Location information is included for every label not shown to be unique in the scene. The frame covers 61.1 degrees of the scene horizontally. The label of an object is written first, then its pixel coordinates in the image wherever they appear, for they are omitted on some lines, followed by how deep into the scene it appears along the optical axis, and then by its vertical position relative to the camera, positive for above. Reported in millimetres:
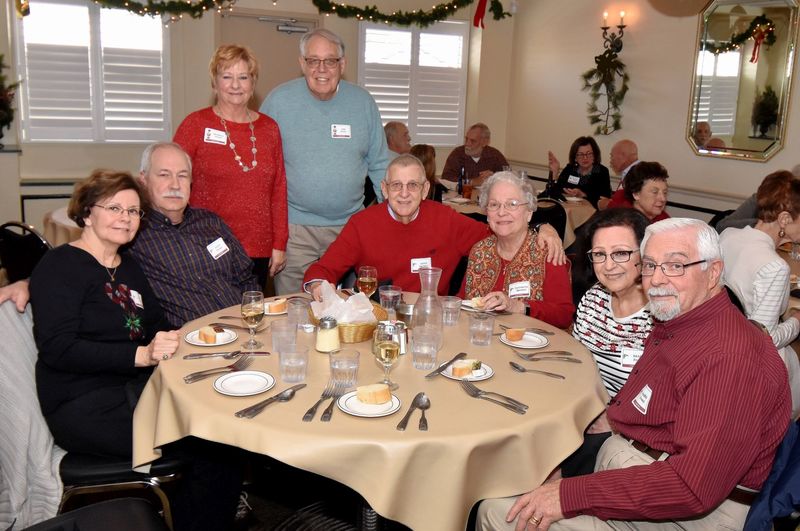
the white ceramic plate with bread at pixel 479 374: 2070 -696
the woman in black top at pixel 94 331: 2232 -668
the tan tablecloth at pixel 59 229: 4570 -665
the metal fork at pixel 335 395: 1794 -714
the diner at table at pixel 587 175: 7297 -266
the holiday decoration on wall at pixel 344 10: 7258 +1549
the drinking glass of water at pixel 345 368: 1976 -651
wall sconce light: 7613 +1260
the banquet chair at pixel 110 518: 1798 -1025
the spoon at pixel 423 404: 1796 -702
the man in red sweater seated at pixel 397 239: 3264 -468
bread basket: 2365 -656
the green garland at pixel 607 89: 7688 +716
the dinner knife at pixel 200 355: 2191 -702
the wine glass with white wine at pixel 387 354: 1994 -616
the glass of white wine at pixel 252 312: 2307 -584
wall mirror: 6055 +721
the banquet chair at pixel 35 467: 2115 -1064
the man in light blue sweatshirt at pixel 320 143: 3668 -12
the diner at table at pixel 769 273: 3023 -520
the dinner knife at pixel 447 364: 2114 -692
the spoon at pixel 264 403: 1804 -716
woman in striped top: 2330 -566
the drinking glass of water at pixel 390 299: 2648 -601
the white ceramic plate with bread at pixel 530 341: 2408 -685
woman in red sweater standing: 3363 -79
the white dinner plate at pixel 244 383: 1938 -710
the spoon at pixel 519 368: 2139 -699
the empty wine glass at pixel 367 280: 2759 -554
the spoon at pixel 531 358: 2280 -697
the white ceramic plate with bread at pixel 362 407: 1811 -710
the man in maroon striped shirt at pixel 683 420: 1639 -675
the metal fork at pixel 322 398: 1795 -716
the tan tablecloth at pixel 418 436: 1711 -755
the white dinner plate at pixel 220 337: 2312 -689
